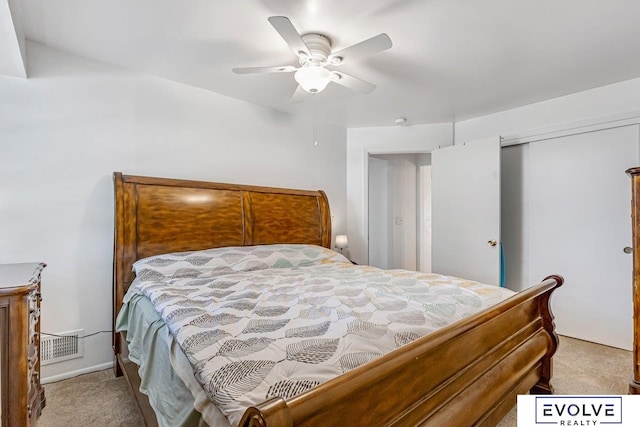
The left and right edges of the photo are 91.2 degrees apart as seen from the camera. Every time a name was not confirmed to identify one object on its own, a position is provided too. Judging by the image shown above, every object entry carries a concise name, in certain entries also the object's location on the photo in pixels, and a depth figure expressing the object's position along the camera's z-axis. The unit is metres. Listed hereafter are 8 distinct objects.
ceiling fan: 1.69
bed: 0.80
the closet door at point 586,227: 2.74
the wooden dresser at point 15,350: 1.16
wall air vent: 2.15
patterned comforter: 0.87
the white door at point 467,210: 3.27
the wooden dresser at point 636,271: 1.70
